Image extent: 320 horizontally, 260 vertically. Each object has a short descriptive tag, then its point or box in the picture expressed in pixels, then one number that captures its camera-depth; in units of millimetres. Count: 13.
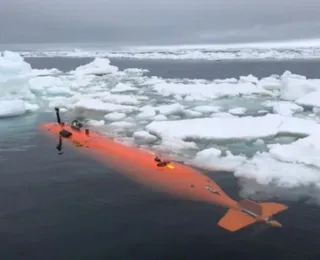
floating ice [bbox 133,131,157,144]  12383
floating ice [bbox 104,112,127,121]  15656
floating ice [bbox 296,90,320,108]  17438
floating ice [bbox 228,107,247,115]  16500
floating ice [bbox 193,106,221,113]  16922
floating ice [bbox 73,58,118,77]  33456
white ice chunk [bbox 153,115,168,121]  15155
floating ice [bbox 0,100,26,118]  16516
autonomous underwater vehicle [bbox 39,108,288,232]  7379
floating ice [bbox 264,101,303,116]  16203
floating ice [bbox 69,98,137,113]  17266
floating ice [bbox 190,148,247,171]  9984
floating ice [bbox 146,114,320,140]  12219
